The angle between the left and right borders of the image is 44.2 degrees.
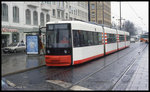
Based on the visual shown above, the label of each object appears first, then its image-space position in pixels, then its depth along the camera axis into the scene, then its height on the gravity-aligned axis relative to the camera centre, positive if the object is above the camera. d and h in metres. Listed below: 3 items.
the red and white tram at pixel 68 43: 10.67 -0.16
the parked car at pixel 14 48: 23.45 -0.98
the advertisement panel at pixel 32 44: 17.42 -0.36
